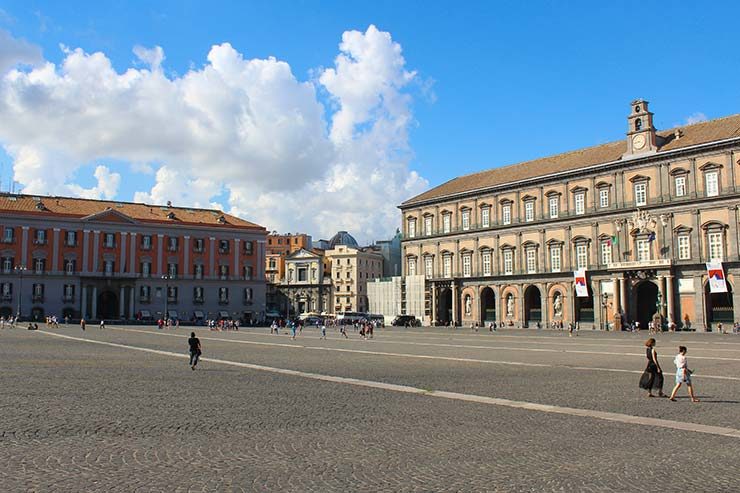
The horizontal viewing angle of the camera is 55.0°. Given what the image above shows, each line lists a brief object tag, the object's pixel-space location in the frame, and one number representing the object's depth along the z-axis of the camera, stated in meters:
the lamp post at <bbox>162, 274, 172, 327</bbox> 91.62
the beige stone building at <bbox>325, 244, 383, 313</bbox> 126.56
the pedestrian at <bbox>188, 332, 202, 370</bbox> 22.41
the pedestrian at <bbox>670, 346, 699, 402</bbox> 15.83
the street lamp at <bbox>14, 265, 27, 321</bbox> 83.31
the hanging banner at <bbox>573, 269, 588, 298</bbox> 72.12
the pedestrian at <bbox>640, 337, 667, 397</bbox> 16.27
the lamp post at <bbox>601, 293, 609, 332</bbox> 70.62
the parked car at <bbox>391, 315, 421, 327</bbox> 90.06
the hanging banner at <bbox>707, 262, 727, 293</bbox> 60.72
